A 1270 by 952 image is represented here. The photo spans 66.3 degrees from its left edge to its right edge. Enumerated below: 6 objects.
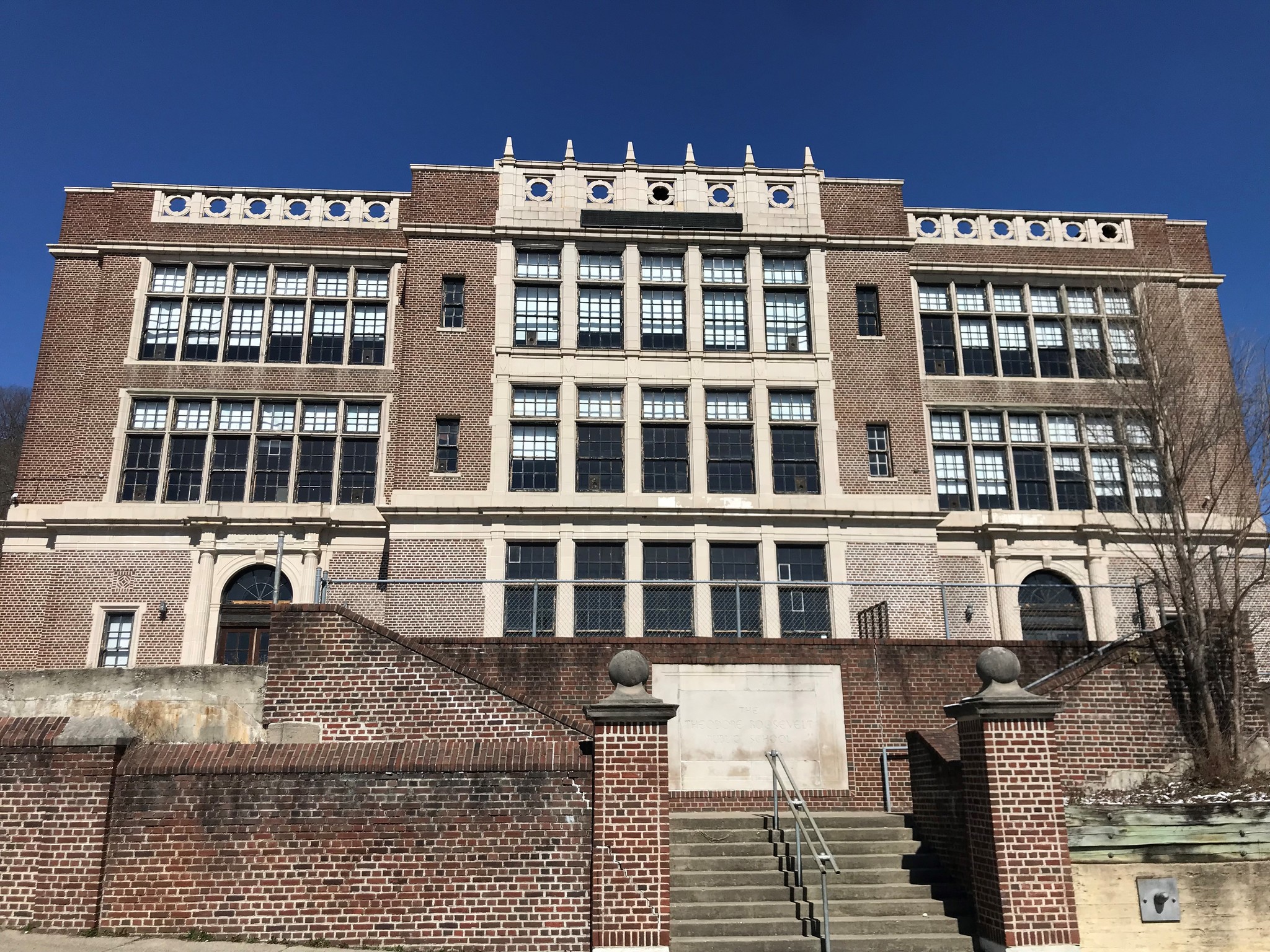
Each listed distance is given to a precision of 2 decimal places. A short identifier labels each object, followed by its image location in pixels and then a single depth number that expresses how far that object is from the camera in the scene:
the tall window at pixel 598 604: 21.83
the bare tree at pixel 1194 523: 14.70
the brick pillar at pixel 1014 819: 10.46
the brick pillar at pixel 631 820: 10.27
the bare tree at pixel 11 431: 49.22
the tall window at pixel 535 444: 23.55
